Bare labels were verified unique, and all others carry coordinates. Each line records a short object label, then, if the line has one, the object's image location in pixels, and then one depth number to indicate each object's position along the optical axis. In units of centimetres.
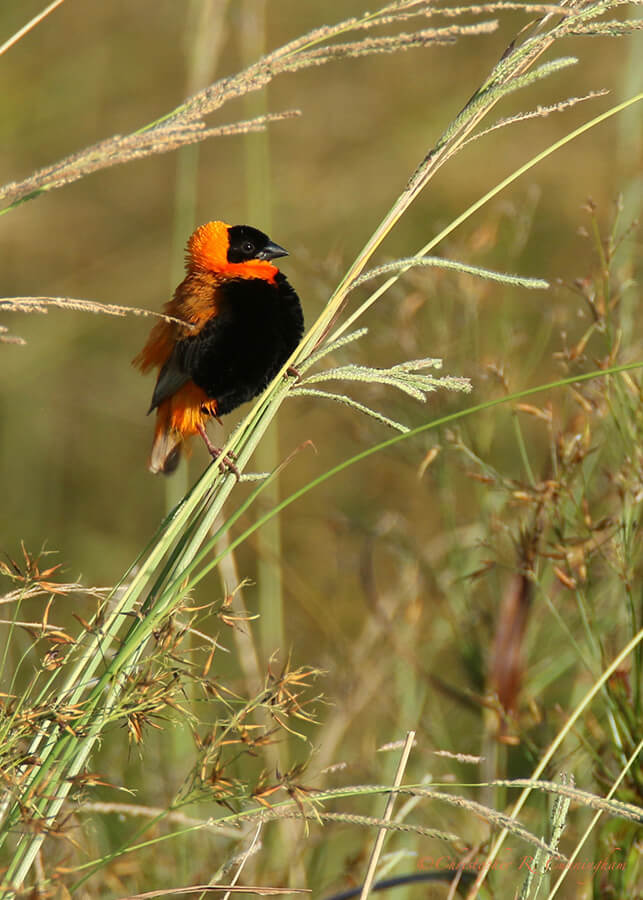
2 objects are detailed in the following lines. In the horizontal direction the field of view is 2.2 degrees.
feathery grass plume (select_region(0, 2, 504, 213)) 668
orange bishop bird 736
